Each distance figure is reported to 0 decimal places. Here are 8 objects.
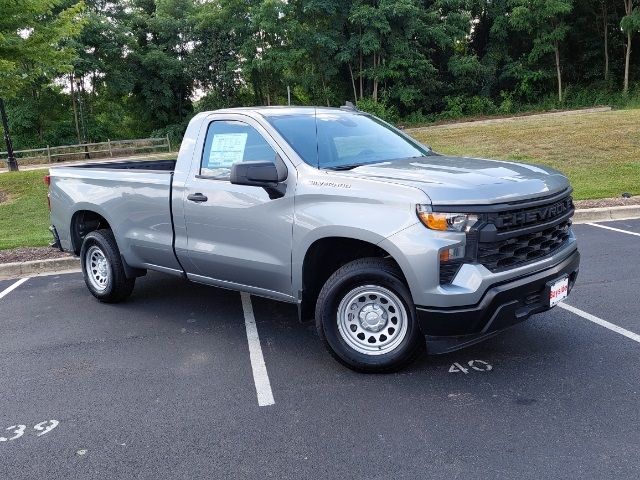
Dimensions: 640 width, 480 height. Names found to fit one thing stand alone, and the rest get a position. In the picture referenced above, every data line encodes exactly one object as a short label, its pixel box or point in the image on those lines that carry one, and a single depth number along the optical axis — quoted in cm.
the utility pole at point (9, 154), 2053
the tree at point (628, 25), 3306
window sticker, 486
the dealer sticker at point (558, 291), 395
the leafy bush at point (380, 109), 3400
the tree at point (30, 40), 1153
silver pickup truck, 365
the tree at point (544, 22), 3391
